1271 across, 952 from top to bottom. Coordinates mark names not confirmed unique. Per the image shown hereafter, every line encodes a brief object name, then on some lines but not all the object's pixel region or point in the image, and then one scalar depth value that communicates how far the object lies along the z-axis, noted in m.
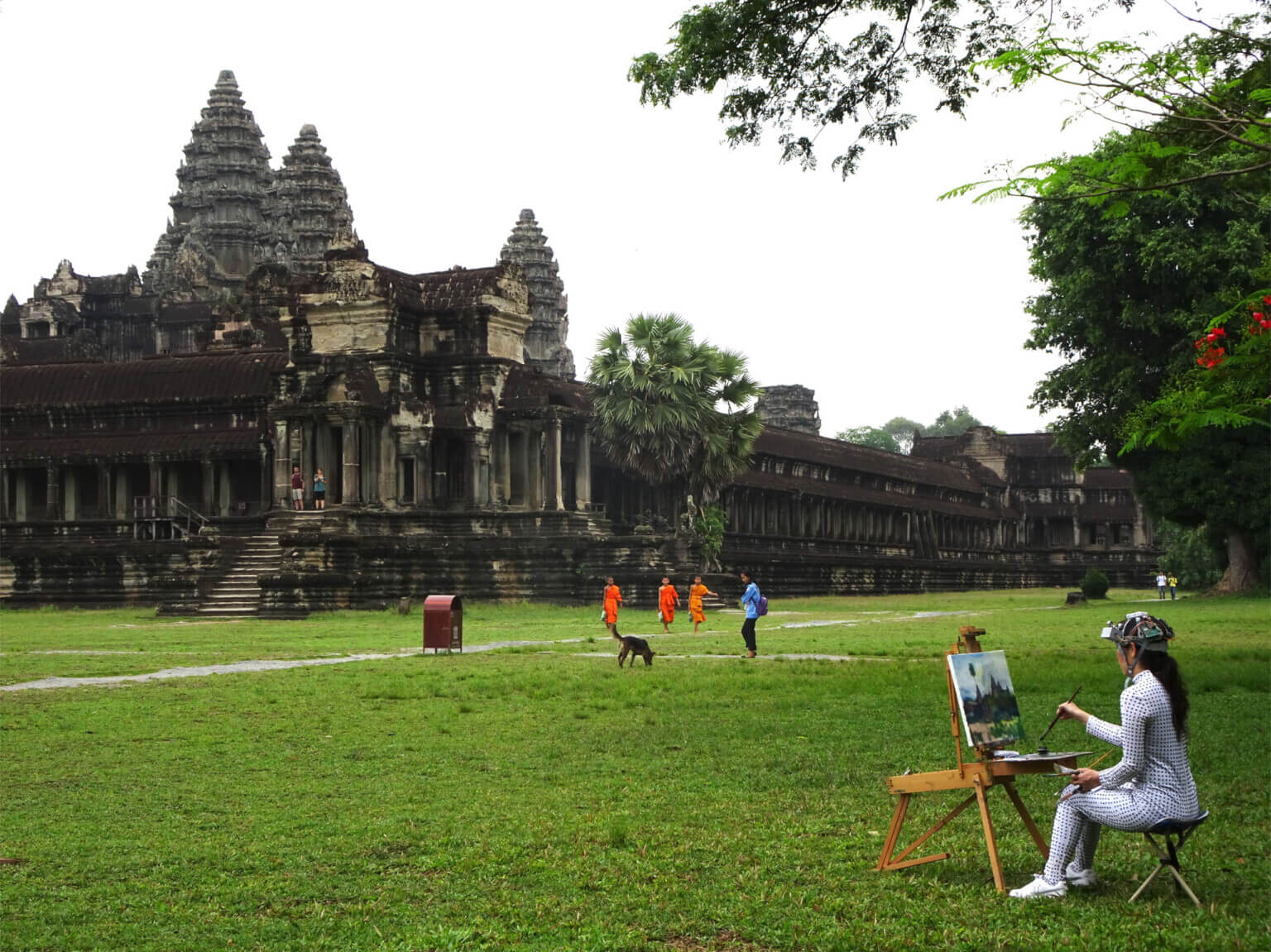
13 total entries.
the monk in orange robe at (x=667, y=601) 32.38
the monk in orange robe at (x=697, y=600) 32.06
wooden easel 7.83
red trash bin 24.39
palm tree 45.88
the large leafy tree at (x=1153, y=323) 40.94
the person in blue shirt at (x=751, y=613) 23.56
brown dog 21.33
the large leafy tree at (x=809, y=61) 17.48
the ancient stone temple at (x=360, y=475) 41.50
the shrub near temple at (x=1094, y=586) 52.69
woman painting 7.56
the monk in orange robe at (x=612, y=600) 29.11
